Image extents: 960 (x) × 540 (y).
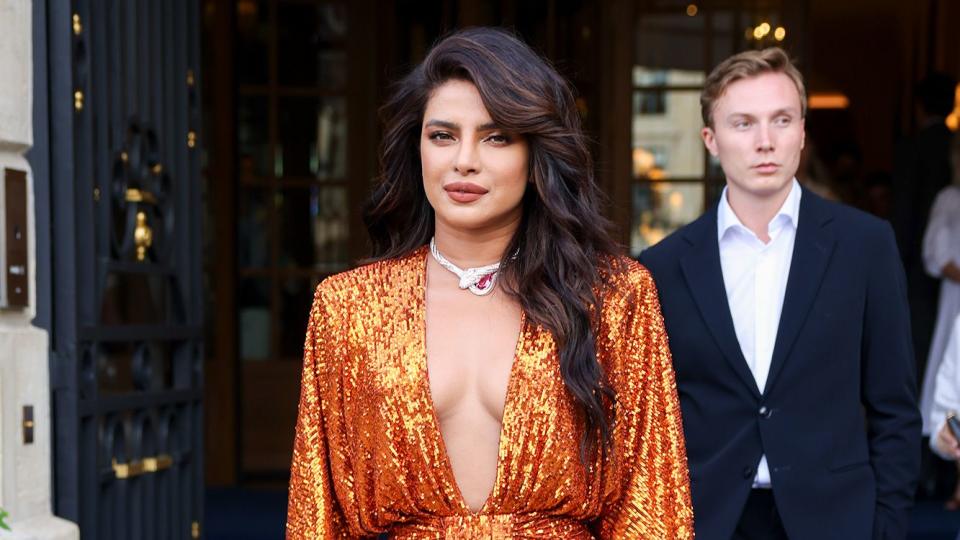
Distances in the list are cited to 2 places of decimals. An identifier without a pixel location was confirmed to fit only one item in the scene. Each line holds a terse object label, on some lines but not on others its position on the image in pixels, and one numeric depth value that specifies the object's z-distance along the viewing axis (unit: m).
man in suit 3.01
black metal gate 3.33
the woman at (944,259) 6.32
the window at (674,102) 7.00
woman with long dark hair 2.21
